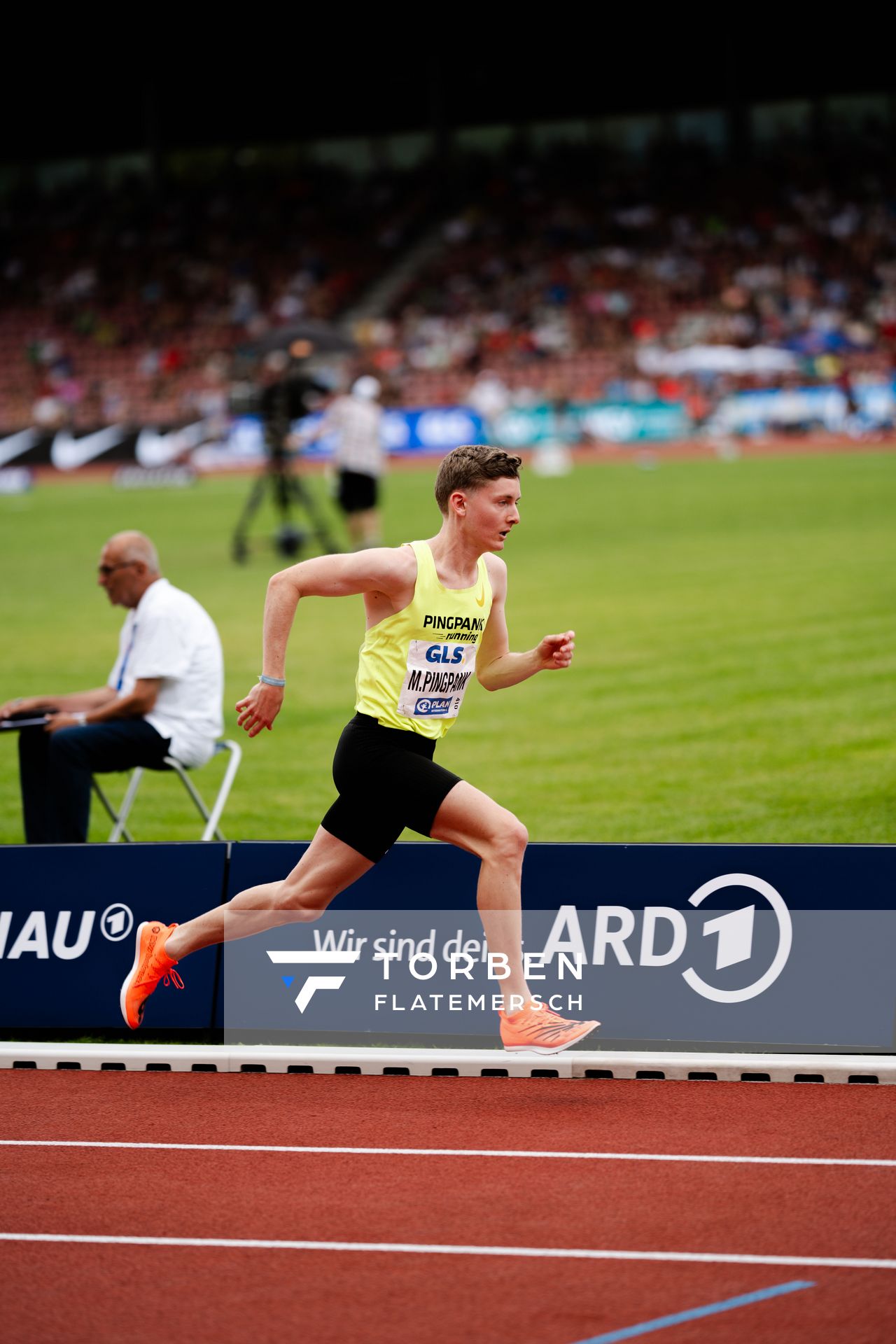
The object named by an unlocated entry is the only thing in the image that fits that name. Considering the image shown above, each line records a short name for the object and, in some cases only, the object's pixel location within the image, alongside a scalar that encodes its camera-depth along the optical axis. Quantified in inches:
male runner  443.5
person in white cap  1505.9
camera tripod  1628.9
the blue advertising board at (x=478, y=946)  480.4
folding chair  611.2
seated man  616.7
